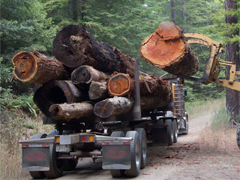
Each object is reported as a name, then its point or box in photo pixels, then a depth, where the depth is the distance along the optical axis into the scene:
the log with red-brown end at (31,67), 12.77
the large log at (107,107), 12.50
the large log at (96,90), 13.36
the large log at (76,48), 14.09
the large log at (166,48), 14.70
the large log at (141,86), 13.92
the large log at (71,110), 11.52
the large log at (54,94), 13.62
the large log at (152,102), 16.97
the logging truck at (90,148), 12.55
